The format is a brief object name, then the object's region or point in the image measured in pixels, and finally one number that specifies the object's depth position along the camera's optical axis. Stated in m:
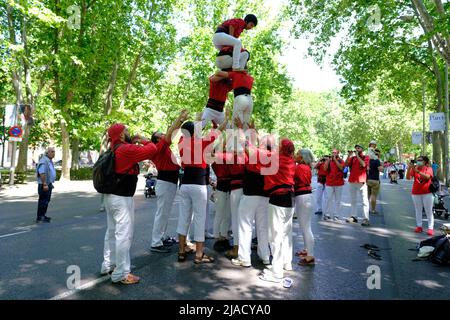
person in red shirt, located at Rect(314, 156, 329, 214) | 12.18
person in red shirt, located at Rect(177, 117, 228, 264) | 6.34
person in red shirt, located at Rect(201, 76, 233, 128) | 6.70
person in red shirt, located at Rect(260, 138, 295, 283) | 5.61
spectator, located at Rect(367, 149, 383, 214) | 12.65
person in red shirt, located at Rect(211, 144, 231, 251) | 7.60
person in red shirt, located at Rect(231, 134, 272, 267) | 6.19
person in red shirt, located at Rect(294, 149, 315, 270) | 6.49
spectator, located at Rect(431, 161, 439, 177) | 25.07
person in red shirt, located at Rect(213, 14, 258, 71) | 6.37
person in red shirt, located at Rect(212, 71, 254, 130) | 6.48
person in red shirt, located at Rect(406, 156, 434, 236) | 9.69
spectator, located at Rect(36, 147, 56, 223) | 10.32
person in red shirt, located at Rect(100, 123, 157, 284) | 5.13
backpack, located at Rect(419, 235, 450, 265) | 6.59
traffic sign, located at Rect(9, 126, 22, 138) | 19.97
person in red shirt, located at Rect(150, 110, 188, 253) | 7.12
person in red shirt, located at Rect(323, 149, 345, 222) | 11.55
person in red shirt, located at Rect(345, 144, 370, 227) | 11.18
